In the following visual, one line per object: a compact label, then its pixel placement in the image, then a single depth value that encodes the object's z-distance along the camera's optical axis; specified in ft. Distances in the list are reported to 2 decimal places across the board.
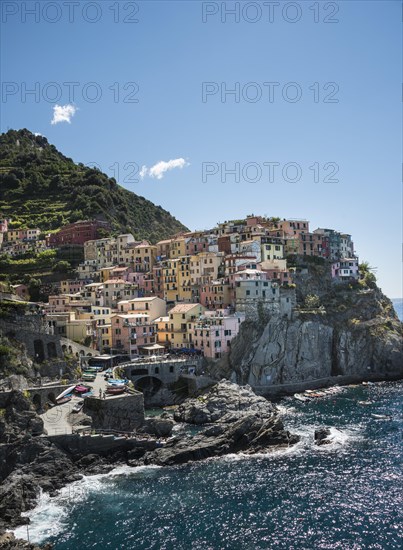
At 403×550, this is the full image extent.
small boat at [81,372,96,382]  245.65
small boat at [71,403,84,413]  204.29
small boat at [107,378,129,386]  227.57
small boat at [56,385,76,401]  214.48
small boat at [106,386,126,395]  217.56
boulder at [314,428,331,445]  204.85
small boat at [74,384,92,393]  221.46
